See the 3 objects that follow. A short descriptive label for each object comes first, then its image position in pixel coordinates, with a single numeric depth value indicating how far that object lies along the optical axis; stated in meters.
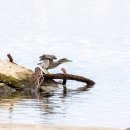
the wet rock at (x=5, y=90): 34.84
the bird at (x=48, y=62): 37.96
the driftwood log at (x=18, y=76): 35.28
